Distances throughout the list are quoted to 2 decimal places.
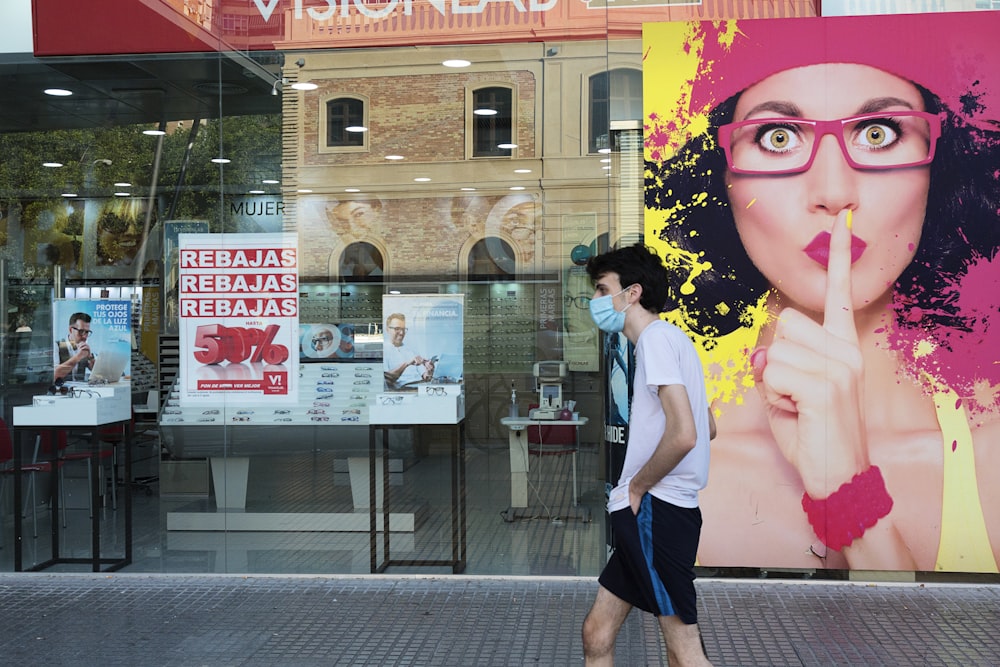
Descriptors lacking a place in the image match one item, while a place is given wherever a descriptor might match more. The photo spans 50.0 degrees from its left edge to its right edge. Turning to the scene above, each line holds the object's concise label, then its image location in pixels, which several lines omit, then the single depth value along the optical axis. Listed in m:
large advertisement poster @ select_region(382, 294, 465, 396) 6.89
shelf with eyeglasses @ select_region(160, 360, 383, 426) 6.98
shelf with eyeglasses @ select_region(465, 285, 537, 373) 6.91
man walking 3.50
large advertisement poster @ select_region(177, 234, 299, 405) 7.00
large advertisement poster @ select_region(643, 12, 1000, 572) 6.23
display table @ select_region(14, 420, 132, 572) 7.00
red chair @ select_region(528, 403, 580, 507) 6.84
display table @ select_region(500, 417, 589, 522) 6.91
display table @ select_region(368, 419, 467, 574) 6.81
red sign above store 6.93
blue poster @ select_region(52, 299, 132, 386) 7.32
